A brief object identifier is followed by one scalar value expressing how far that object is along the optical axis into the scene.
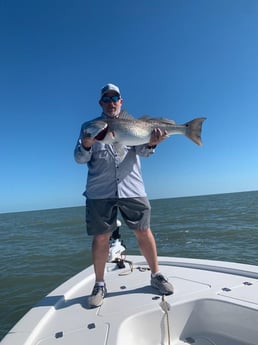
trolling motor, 3.98
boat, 2.27
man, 3.05
